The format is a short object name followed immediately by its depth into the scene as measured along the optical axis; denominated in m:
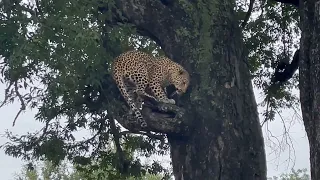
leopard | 16.16
